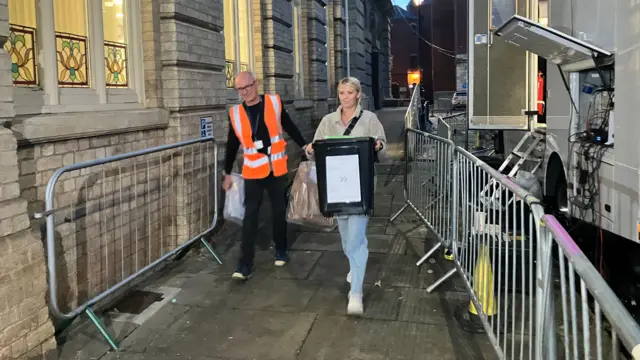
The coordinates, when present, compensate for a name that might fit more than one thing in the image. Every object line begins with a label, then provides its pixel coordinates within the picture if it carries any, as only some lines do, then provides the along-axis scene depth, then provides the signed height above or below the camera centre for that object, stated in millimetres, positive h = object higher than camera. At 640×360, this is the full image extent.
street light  32250 +3990
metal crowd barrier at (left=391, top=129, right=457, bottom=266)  5538 -586
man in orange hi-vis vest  5445 -161
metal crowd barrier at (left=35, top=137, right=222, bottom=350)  4535 -747
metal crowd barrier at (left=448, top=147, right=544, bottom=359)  3123 -760
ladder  7188 -342
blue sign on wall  6809 +93
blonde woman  4582 -69
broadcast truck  4086 +15
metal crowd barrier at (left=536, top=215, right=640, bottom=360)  1619 -570
